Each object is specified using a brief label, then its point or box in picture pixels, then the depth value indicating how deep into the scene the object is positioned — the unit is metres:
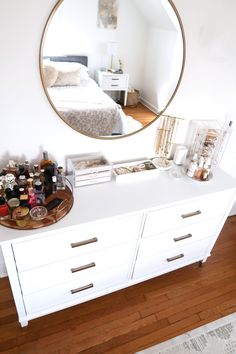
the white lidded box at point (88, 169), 1.29
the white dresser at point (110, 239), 1.11
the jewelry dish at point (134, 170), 1.37
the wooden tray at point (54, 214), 1.04
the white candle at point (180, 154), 1.53
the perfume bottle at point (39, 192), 1.11
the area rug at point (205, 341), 1.38
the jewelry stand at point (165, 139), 1.48
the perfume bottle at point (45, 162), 1.21
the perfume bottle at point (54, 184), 1.17
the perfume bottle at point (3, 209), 1.07
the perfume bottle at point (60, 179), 1.24
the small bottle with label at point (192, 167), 1.45
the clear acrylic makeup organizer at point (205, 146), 1.47
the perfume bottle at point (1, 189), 1.09
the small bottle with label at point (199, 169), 1.46
